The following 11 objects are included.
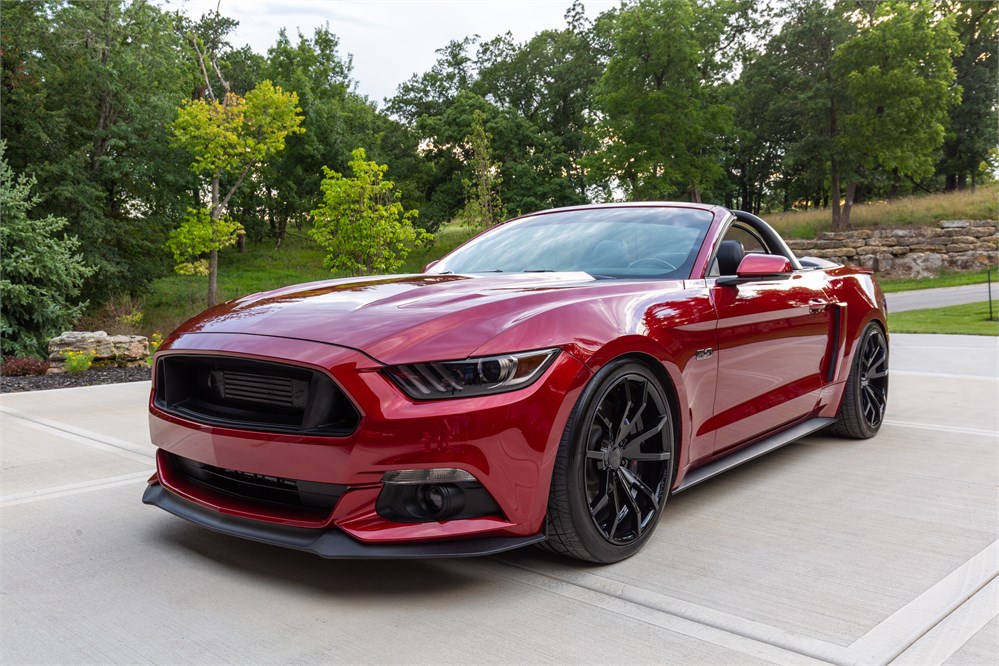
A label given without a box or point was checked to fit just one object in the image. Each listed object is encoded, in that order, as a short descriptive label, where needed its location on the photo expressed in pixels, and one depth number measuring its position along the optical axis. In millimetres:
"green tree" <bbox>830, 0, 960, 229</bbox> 33656
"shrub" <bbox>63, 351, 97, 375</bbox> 9312
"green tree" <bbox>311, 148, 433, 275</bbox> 19344
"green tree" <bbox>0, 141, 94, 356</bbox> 13266
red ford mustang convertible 2494
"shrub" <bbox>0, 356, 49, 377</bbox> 9719
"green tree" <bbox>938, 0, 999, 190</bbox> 44125
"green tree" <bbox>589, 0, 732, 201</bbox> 34625
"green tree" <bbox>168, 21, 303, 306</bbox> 25844
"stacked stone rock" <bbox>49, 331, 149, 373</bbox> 9734
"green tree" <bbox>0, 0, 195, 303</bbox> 26312
